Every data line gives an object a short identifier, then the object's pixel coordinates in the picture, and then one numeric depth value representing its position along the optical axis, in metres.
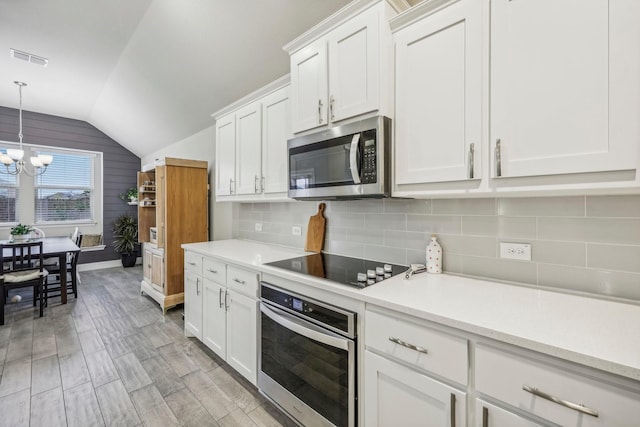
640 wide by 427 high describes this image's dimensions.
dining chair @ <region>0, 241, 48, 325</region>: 3.31
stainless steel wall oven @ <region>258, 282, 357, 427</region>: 1.38
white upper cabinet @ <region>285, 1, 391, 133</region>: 1.53
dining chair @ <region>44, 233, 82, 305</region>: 3.81
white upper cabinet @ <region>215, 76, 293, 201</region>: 2.31
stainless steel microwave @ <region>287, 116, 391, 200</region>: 1.53
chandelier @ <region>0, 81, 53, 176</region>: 3.75
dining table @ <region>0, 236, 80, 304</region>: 3.59
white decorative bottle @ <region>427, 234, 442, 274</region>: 1.65
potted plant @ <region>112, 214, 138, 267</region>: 5.98
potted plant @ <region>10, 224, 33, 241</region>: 3.96
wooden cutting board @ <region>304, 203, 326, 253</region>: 2.37
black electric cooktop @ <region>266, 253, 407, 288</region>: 1.51
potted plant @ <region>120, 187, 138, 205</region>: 6.08
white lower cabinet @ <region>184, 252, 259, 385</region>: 1.99
